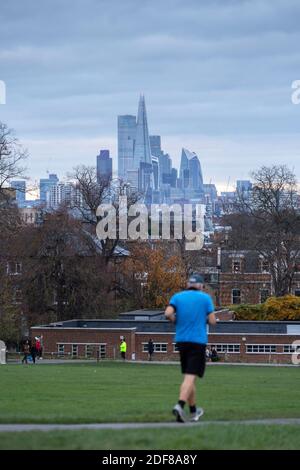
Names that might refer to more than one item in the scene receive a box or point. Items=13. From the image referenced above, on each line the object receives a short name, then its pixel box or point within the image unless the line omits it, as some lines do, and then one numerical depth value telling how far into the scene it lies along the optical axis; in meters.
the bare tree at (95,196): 81.30
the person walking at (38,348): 56.73
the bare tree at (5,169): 72.19
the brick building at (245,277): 95.69
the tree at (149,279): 81.59
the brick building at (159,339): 59.81
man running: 13.36
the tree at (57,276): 70.81
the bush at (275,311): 69.31
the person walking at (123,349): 54.84
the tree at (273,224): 89.12
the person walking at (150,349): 57.59
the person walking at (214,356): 56.42
